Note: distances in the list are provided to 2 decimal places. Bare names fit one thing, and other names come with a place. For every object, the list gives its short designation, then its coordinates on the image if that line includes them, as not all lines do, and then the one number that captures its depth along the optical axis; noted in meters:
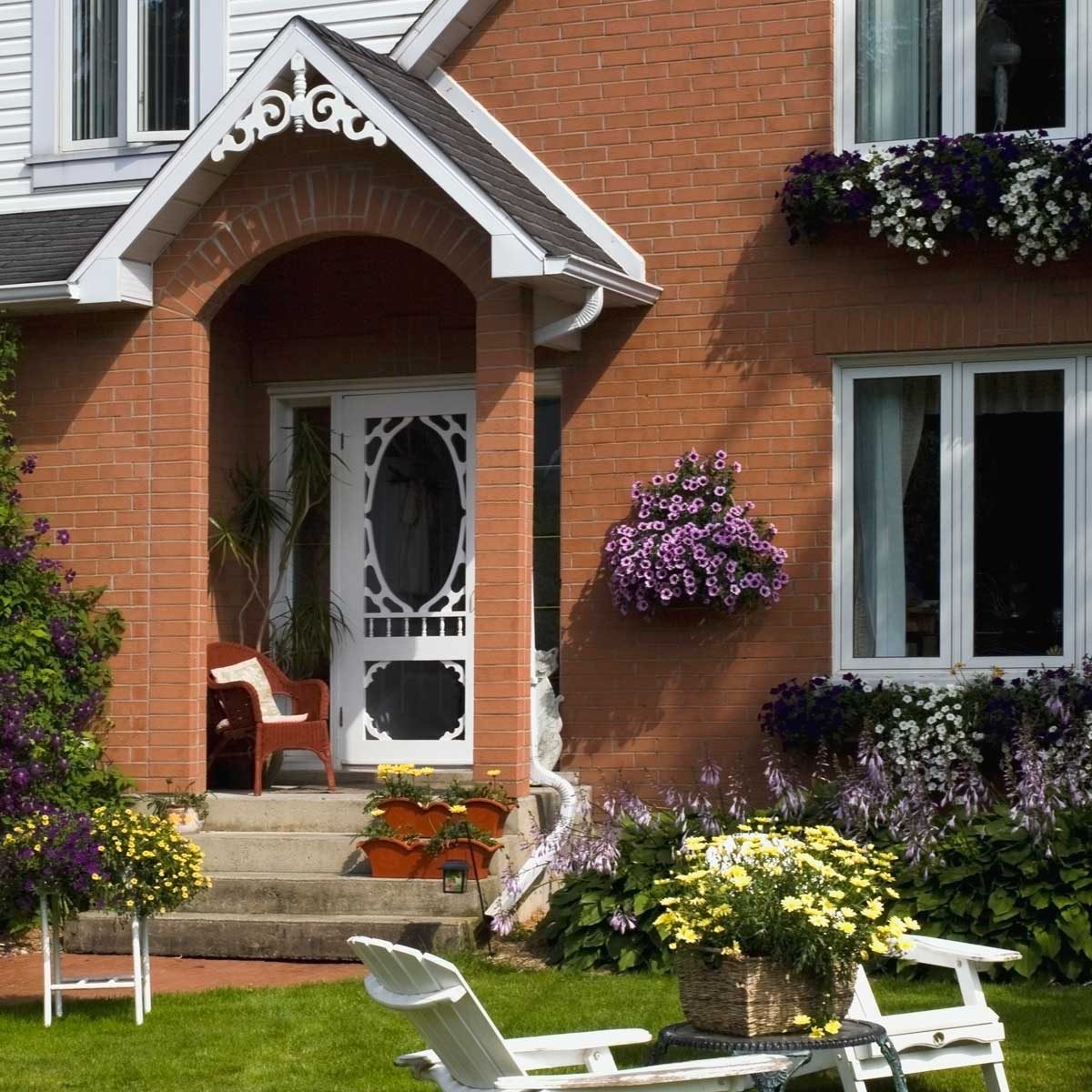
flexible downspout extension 8.80
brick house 9.78
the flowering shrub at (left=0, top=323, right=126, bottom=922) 9.59
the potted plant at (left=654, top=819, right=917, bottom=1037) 5.55
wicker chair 10.28
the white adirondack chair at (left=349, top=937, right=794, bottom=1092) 5.16
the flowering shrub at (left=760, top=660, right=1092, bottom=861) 8.95
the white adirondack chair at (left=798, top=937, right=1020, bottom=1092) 6.09
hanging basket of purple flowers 9.98
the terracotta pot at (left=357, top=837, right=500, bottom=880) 9.19
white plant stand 7.64
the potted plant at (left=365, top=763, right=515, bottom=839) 9.38
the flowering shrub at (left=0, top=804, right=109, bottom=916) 7.58
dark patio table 5.37
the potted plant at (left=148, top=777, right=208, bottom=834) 9.97
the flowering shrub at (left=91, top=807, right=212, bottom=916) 7.63
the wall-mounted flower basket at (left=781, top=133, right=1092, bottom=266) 9.46
